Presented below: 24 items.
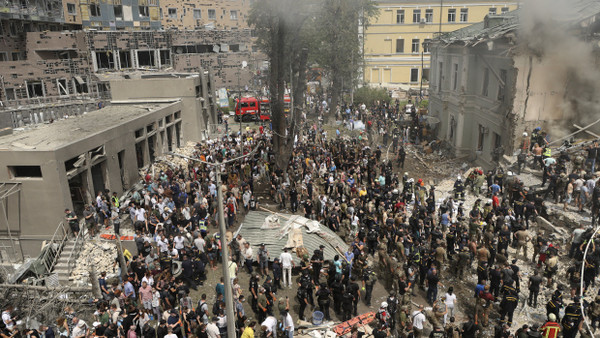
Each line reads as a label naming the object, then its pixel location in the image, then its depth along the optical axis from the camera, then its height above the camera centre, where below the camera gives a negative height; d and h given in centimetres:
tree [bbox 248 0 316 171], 2297 -71
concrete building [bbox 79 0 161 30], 4812 +436
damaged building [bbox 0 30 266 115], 3791 -56
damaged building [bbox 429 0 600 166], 2134 -134
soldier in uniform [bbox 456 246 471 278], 1477 -681
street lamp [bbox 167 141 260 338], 907 -445
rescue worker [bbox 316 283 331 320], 1285 -685
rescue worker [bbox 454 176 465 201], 2152 -654
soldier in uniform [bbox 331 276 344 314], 1296 -679
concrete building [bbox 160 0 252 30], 6112 +537
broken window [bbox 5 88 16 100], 3703 -299
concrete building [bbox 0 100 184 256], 1766 -462
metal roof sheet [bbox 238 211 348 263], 1609 -669
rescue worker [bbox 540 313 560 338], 1100 -666
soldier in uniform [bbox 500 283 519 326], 1220 -663
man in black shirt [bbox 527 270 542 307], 1295 -675
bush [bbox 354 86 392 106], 4588 -455
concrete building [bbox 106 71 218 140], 3306 -289
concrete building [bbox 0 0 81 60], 3756 +305
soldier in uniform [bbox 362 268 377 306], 1377 -688
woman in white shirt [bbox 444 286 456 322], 1254 -676
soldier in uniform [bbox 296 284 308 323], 1298 -695
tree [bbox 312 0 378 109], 4109 +111
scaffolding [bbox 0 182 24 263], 1780 -659
